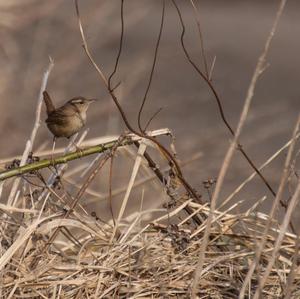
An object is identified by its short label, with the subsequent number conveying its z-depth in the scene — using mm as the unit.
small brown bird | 8227
